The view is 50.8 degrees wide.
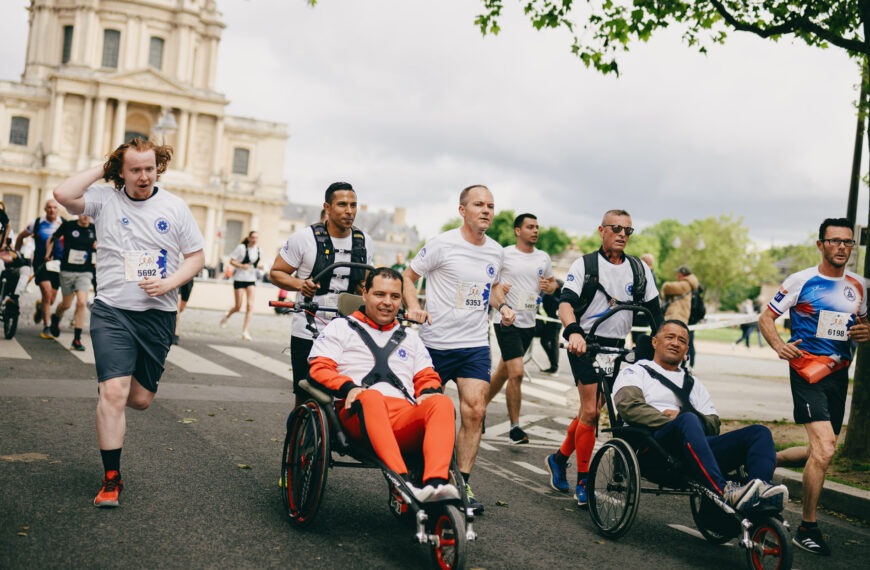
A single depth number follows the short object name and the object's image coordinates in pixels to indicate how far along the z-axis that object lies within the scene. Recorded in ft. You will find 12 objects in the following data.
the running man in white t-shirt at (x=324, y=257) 20.13
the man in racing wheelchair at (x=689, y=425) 15.83
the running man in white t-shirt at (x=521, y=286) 28.84
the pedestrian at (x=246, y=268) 52.85
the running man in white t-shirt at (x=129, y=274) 16.99
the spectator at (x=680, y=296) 46.26
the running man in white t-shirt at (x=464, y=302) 20.12
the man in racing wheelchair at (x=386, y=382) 14.82
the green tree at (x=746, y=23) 26.18
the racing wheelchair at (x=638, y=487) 16.32
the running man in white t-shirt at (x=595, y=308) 21.13
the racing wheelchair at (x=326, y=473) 13.70
